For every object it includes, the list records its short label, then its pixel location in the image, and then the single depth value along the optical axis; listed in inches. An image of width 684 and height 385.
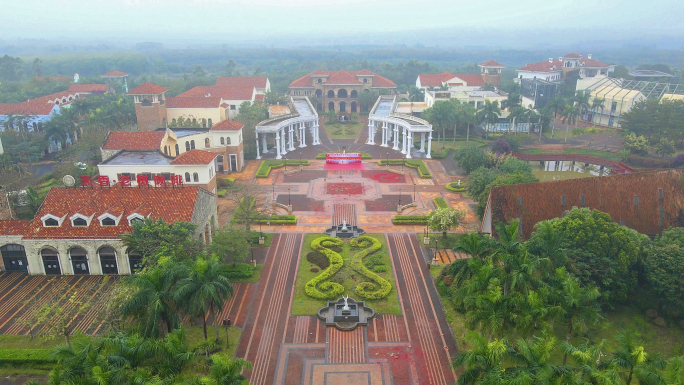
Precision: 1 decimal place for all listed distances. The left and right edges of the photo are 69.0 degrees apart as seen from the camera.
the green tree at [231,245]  1623.4
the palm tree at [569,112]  3582.7
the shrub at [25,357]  1211.2
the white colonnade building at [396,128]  3206.2
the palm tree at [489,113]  3455.5
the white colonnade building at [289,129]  3203.7
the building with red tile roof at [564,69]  5054.1
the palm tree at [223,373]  871.1
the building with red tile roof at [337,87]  4712.1
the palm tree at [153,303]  1096.8
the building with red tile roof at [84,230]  1626.5
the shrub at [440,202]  2322.8
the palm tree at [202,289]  1139.9
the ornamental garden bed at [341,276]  1520.7
